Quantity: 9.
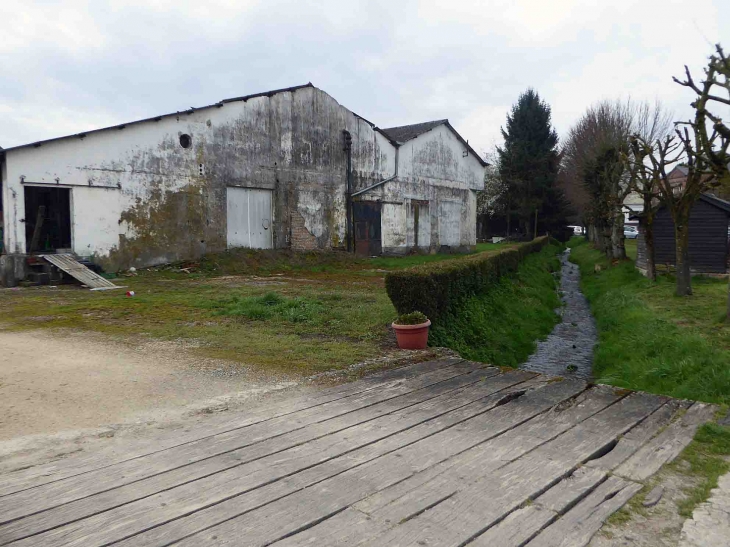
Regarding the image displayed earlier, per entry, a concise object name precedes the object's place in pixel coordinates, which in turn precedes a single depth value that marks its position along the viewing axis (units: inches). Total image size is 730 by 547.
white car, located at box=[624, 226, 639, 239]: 2059.5
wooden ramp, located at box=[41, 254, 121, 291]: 557.0
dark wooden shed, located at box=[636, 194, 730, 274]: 690.2
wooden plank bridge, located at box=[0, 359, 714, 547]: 107.2
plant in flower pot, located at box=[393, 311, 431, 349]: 282.2
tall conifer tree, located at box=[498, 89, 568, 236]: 1737.2
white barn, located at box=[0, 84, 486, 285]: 627.5
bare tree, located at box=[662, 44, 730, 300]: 380.8
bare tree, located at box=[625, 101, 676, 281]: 617.3
